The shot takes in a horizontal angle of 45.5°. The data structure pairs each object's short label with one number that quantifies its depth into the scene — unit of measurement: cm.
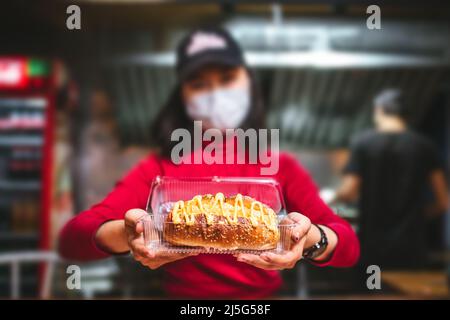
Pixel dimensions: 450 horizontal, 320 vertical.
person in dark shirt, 281
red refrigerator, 306
